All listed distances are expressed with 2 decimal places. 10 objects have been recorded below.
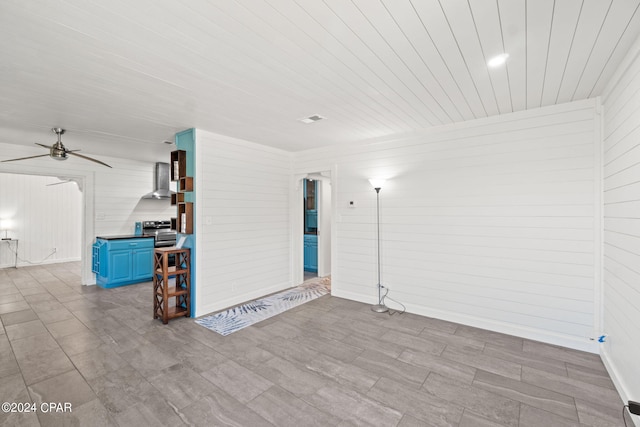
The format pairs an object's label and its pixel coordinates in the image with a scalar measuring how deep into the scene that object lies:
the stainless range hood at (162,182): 6.71
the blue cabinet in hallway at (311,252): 6.75
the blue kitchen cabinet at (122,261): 5.48
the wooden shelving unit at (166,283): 3.77
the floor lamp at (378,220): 4.22
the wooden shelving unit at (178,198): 4.28
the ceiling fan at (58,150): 4.02
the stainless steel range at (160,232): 6.40
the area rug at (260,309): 3.71
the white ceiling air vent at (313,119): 3.48
